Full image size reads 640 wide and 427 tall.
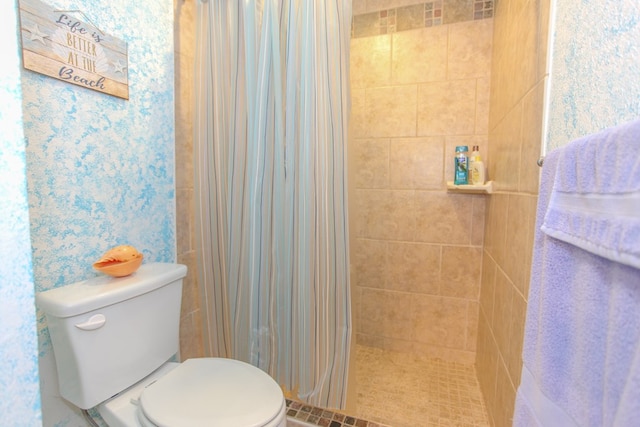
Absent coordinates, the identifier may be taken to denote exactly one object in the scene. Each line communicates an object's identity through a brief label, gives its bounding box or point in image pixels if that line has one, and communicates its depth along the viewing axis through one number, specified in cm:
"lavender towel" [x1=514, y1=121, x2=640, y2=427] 36
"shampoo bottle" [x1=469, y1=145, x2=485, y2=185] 159
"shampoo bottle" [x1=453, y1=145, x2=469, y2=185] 165
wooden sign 90
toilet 87
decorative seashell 102
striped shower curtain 121
